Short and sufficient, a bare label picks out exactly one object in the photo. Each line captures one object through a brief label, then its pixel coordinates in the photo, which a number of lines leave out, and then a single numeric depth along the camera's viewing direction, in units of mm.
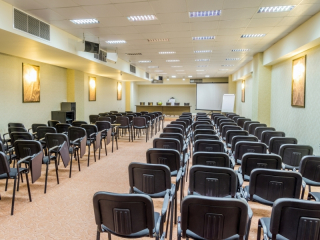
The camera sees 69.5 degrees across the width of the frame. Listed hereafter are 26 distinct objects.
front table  21531
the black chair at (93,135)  6158
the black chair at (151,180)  2631
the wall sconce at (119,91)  17750
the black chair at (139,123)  9302
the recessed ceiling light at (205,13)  5492
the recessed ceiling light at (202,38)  7757
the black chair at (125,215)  1782
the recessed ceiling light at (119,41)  8281
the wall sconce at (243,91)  14827
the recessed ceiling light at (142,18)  5798
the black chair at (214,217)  1666
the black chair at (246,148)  3990
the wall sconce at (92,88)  13039
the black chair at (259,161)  3111
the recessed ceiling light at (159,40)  7907
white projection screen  20438
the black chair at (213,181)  2477
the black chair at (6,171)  3197
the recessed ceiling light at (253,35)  7395
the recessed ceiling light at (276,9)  5193
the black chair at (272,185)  2406
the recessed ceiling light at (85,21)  6074
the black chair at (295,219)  1617
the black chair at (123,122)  9367
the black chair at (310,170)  3098
